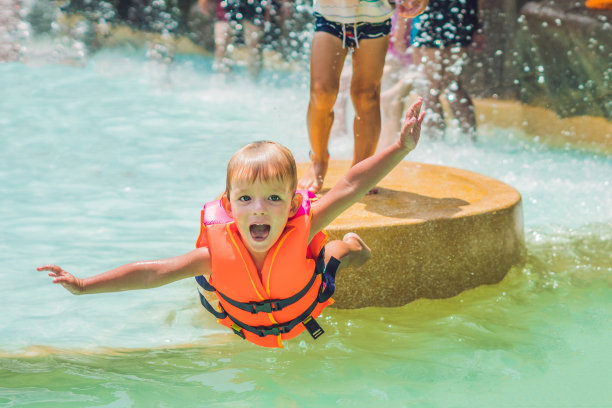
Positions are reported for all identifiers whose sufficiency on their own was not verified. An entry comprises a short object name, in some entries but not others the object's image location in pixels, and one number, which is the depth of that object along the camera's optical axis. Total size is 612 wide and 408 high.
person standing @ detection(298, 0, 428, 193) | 8.02
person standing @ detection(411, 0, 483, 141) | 13.96
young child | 5.17
